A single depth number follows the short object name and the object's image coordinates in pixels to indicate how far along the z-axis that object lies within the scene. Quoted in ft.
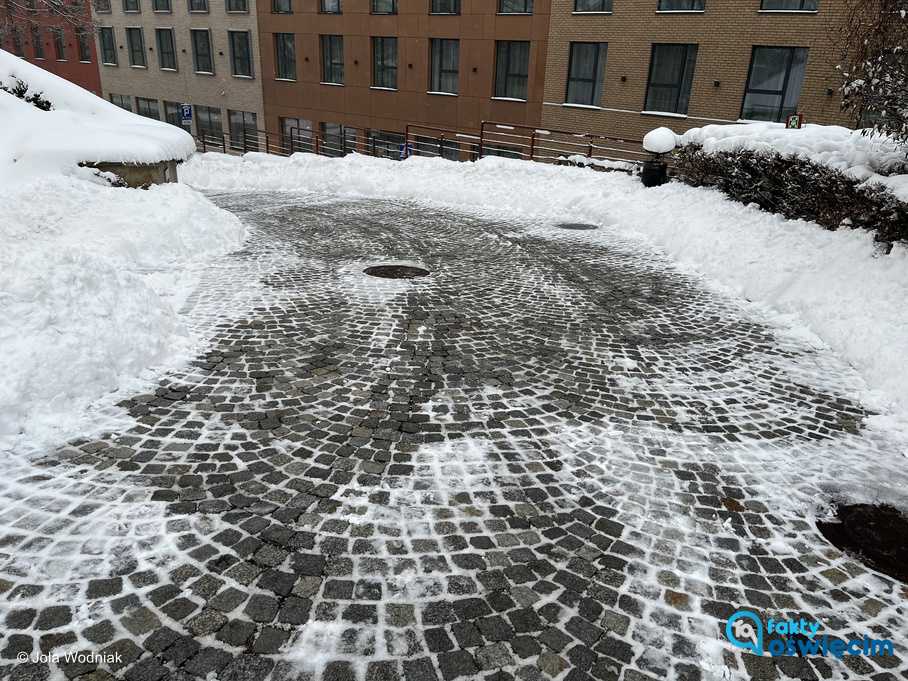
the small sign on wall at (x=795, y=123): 42.36
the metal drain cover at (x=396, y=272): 31.83
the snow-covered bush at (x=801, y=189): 25.82
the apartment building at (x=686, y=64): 59.26
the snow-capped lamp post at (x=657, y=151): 48.91
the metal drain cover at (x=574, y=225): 46.37
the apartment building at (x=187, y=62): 106.42
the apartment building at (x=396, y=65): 79.05
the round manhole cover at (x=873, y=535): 12.26
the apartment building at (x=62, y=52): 130.62
